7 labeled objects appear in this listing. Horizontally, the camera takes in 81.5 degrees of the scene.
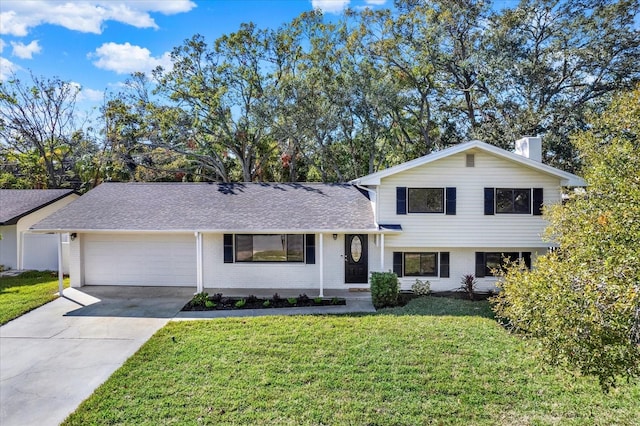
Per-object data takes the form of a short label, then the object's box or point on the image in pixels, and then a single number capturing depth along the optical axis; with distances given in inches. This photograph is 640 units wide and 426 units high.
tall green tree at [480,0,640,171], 736.3
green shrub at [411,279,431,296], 503.5
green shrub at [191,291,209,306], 438.6
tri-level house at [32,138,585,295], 493.0
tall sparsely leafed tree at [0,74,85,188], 1048.8
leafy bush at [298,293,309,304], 456.2
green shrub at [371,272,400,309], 439.8
